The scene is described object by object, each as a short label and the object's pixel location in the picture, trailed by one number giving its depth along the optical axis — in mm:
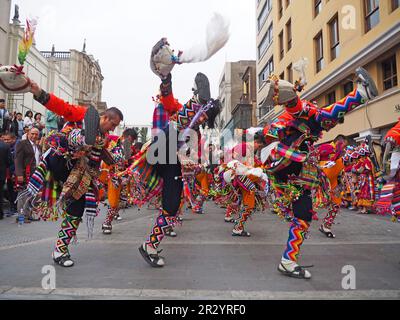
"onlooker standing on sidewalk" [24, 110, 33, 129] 10578
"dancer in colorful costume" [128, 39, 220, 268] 3528
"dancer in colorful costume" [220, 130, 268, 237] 5289
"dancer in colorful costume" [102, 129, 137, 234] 5469
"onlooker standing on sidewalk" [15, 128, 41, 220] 6370
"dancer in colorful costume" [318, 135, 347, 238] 5383
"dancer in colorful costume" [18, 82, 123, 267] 3398
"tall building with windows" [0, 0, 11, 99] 15135
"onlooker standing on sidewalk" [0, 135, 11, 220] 6902
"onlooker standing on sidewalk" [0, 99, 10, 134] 8516
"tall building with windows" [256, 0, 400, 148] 10766
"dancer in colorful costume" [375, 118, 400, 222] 3260
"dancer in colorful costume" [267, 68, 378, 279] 3156
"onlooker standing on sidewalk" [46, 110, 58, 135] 4939
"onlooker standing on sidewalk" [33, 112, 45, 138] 9866
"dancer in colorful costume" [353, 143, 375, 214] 8445
